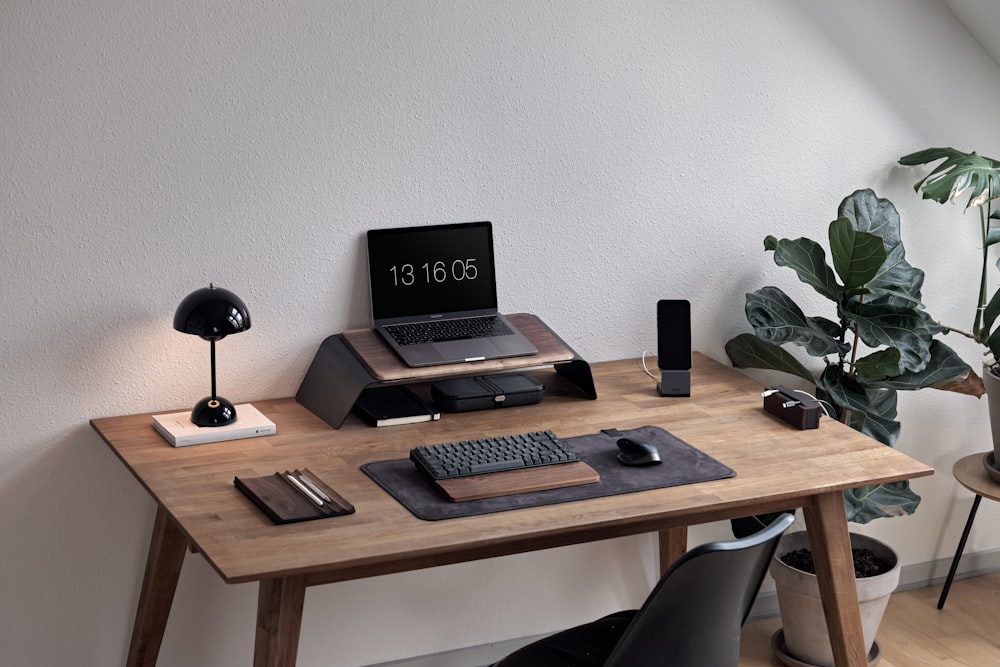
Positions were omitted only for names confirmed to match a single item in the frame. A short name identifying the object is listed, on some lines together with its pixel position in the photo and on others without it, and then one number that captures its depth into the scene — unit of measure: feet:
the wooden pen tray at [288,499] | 6.60
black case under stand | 8.50
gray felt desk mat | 6.85
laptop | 8.70
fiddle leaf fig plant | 9.23
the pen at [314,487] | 6.84
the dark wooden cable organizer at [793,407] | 8.30
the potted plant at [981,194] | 9.72
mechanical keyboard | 7.18
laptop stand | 8.15
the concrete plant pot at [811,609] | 9.74
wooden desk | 6.34
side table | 10.18
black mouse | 7.49
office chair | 5.93
